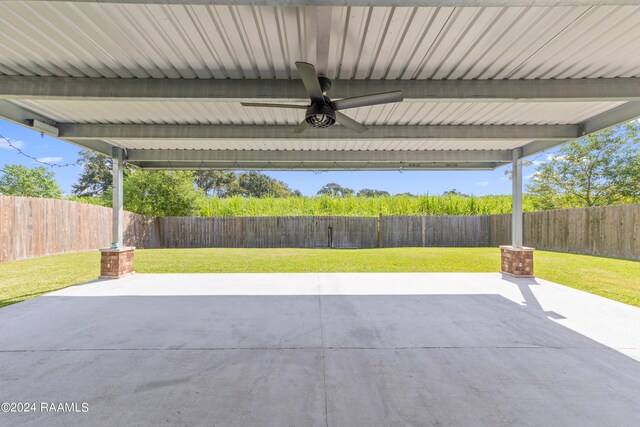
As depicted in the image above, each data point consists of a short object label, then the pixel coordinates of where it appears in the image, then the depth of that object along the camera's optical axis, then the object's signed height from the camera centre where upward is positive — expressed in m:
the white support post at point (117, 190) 6.02 +0.51
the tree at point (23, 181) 19.41 +2.15
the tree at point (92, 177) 26.64 +3.46
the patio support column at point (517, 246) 5.87 -0.59
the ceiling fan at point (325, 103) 2.80 +1.19
